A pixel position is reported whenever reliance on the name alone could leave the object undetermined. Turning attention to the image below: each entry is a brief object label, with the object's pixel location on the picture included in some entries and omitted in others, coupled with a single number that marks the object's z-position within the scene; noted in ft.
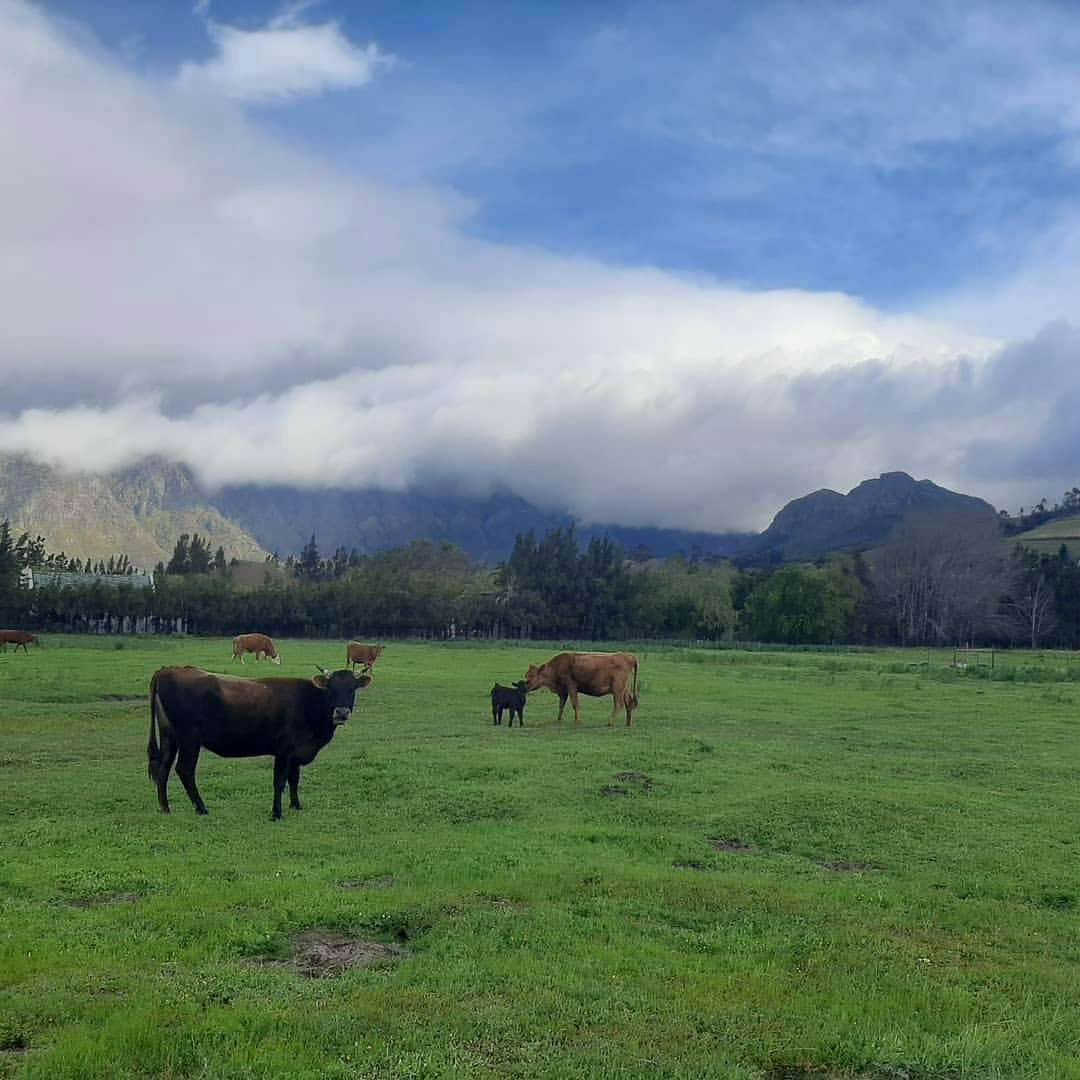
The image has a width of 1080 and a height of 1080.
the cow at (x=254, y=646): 183.73
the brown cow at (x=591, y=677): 93.04
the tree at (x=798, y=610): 351.67
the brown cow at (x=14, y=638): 198.49
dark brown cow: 48.01
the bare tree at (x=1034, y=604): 382.77
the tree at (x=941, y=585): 390.83
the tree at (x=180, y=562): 603.43
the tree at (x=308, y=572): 620.08
